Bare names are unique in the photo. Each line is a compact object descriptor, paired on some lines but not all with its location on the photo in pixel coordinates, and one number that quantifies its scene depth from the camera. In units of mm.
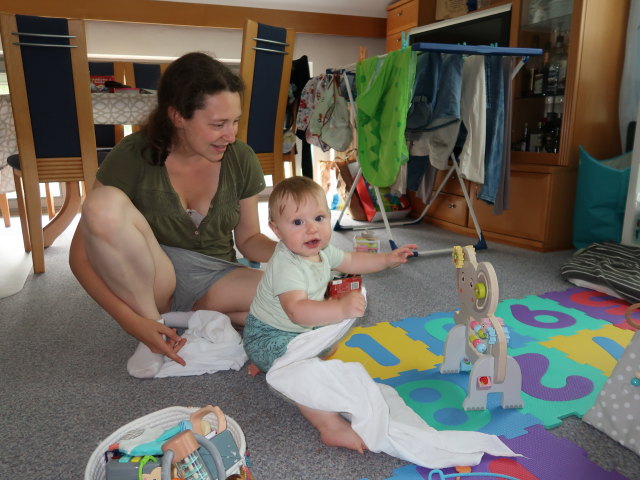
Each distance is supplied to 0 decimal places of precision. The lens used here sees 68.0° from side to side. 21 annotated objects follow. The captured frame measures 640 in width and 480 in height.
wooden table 2035
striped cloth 1621
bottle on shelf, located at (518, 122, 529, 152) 2512
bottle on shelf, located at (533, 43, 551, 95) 2439
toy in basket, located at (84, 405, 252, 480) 554
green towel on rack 1882
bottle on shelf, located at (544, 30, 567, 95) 2350
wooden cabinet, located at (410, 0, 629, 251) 2205
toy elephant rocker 974
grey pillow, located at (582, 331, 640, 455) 872
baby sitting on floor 908
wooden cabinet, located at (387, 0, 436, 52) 3615
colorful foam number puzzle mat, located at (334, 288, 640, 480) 857
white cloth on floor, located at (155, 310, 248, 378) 1180
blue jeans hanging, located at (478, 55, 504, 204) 2061
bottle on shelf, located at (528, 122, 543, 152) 2470
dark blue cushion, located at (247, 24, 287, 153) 2100
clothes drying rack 1831
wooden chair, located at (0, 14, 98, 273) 1857
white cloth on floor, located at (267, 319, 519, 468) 839
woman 1110
